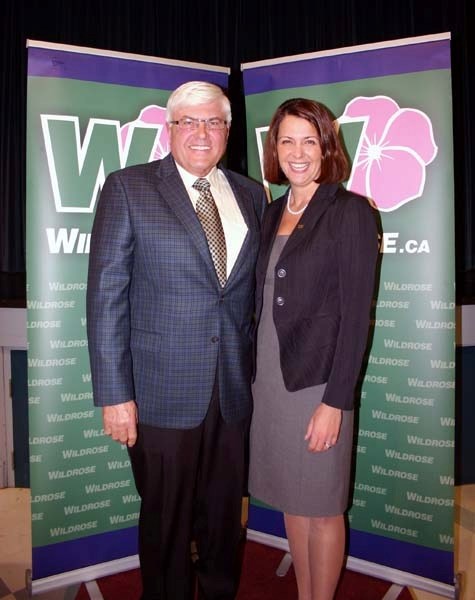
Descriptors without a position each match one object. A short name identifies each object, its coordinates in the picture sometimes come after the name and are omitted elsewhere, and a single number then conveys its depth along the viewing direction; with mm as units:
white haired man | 1597
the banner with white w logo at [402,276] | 2023
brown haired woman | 1550
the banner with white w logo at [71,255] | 2025
